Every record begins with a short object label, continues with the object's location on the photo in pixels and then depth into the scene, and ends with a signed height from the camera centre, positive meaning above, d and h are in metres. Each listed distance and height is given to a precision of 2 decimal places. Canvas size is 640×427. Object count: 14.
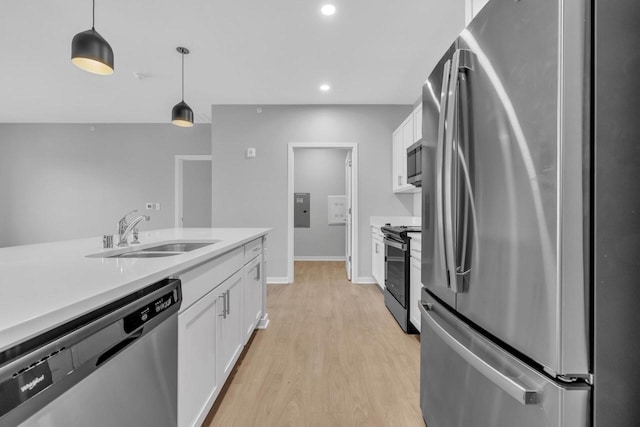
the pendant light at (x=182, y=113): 3.07 +1.01
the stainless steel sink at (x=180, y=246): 1.88 -0.22
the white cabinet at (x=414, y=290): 2.42 -0.63
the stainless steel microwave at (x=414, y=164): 3.08 +0.52
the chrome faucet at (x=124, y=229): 1.61 -0.10
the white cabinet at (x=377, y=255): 3.70 -0.55
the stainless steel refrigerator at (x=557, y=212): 0.63 +0.00
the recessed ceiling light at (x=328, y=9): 2.42 +1.65
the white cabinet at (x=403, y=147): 3.34 +0.85
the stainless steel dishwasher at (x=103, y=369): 0.52 -0.34
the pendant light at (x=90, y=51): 1.84 +0.99
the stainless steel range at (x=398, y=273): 2.62 -0.57
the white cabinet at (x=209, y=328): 1.16 -0.56
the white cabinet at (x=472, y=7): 1.33 +0.94
